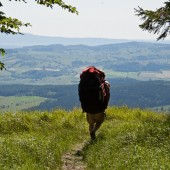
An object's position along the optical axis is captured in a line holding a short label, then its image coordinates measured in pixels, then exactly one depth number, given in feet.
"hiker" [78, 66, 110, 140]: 40.83
